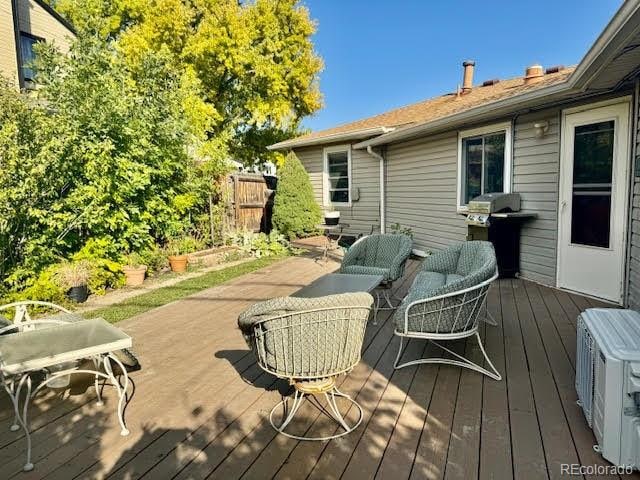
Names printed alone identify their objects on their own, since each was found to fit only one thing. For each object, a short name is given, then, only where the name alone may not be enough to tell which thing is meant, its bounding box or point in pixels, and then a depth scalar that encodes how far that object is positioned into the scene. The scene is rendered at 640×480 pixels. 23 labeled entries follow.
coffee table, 3.57
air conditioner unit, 1.90
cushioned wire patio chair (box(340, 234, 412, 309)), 4.61
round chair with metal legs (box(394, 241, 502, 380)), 2.93
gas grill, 5.64
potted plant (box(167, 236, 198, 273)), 7.28
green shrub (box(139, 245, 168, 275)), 6.81
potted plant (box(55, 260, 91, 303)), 5.25
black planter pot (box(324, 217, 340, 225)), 9.56
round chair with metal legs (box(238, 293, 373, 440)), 2.27
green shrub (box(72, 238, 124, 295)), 5.72
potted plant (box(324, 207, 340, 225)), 9.52
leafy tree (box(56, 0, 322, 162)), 15.24
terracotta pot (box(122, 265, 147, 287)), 6.28
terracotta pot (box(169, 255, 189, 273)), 7.26
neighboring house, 10.42
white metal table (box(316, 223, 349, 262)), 8.50
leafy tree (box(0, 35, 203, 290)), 5.05
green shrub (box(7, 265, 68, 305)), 4.89
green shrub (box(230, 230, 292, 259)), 8.94
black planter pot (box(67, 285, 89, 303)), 5.29
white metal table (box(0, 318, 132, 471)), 2.19
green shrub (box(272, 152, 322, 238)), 9.79
